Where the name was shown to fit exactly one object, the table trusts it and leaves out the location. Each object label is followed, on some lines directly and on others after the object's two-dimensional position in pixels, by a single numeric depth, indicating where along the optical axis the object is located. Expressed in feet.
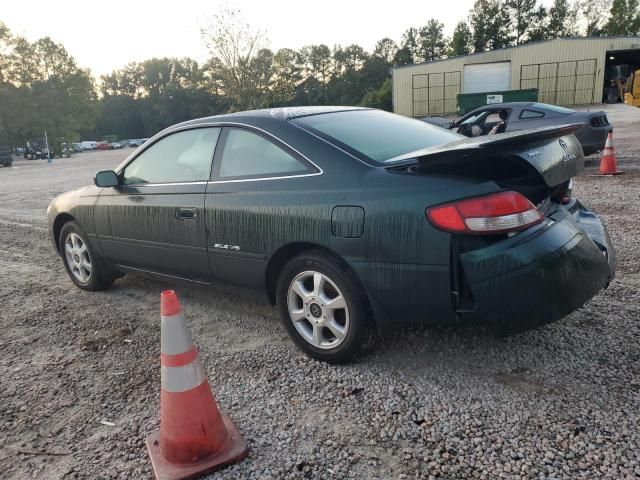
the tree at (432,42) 303.89
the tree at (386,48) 315.99
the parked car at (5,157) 107.55
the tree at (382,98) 192.18
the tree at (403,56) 304.50
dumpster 106.11
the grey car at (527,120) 30.96
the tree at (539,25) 254.88
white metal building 131.95
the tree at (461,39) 250.78
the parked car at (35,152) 146.20
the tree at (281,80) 104.06
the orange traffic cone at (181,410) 7.22
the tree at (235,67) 98.53
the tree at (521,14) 255.70
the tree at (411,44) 307.99
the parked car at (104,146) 246.66
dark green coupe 8.00
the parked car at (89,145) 240.32
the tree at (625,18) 211.20
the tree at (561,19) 247.50
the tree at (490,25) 256.93
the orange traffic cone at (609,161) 30.01
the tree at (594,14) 235.61
